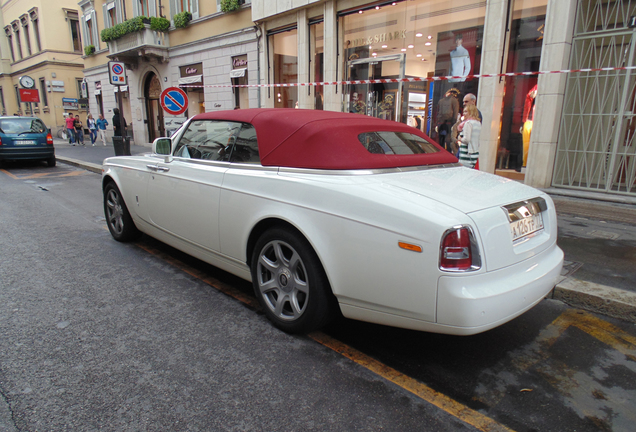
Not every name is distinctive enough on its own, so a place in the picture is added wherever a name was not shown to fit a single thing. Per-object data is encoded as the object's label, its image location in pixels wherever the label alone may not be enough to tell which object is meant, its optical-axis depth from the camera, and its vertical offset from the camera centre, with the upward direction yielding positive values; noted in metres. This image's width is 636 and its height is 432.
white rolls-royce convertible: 2.18 -0.63
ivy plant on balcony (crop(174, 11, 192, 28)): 18.06 +4.22
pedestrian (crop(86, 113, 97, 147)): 24.22 -0.62
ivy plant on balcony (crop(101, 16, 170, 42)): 19.22 +4.25
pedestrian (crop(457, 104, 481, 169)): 7.19 -0.29
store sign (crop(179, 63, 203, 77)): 18.28 +2.09
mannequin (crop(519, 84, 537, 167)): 9.34 -0.10
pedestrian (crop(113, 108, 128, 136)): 15.79 -0.25
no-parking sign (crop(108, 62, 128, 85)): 11.89 +1.20
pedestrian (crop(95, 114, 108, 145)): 24.37 -0.50
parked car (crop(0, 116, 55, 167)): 12.44 -0.71
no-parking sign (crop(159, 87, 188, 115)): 9.54 +0.38
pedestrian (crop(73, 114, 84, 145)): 24.20 -0.81
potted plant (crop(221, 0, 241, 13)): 15.62 +4.16
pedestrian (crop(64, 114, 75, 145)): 23.70 -0.62
